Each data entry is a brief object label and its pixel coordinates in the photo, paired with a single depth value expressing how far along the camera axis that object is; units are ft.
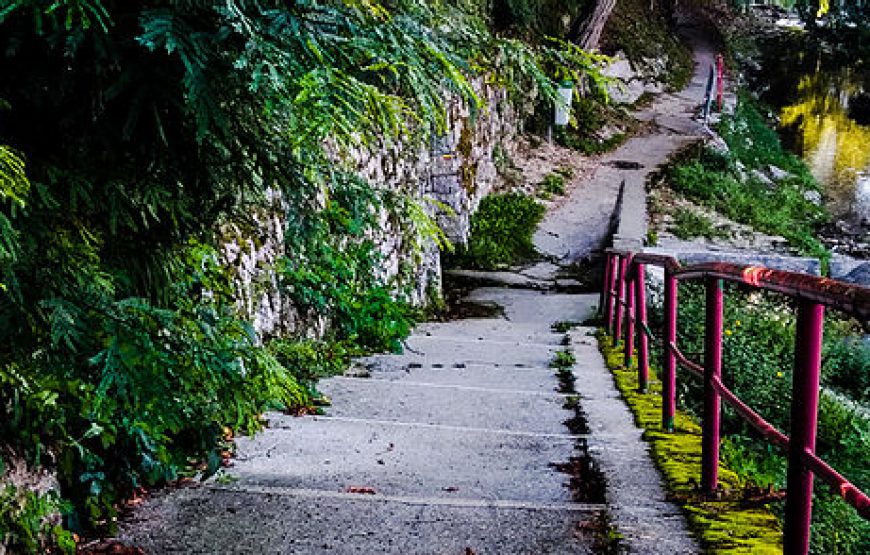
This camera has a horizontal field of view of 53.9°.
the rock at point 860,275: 37.86
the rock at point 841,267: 40.55
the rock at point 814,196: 57.67
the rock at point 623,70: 68.42
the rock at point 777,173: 60.96
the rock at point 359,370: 19.77
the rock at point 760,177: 57.42
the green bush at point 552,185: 49.52
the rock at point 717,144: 57.67
